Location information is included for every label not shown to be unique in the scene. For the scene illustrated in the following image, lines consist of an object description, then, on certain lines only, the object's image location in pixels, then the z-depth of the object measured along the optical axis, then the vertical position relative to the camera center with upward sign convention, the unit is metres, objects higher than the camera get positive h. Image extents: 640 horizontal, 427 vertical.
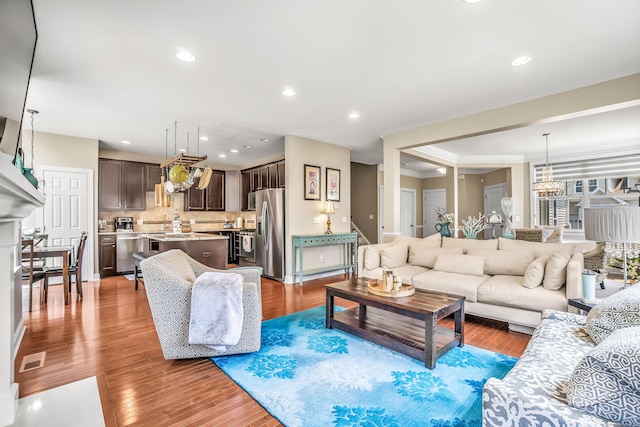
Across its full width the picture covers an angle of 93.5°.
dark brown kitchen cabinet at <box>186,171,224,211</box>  7.41 +0.54
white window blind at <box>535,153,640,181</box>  5.98 +1.00
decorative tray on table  2.70 -0.68
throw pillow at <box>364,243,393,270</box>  4.23 -0.58
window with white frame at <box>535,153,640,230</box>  6.01 +0.60
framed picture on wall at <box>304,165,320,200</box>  5.60 +0.65
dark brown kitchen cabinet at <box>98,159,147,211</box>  6.14 +0.70
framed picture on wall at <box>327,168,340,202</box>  6.03 +0.65
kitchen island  4.56 -0.45
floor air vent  2.37 -1.17
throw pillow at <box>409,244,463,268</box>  4.09 -0.53
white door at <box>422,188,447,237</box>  9.59 +0.33
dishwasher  6.02 -0.59
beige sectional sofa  2.91 -0.65
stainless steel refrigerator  5.51 -0.27
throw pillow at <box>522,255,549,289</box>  3.03 -0.59
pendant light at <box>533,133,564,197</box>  6.07 +0.61
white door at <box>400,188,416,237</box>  9.42 +0.17
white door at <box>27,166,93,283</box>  5.20 +0.17
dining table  3.79 -0.45
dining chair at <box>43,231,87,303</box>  4.09 -0.73
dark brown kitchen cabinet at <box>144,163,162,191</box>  6.70 +0.97
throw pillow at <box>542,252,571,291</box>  2.92 -0.56
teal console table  5.28 -0.54
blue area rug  1.77 -1.16
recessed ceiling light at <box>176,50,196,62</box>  2.65 +1.46
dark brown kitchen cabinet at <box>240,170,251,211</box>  7.62 +0.75
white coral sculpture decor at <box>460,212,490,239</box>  4.46 -0.20
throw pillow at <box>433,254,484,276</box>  3.62 -0.60
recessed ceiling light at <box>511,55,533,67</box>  2.77 +1.46
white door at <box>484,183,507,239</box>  8.30 +0.46
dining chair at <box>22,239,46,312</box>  3.63 -0.71
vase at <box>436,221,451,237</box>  4.64 -0.20
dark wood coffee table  2.33 -1.05
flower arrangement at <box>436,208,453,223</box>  4.80 -0.03
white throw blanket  2.36 -0.76
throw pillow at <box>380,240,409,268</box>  4.21 -0.55
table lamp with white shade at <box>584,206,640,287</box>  2.07 -0.07
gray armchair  2.38 -0.76
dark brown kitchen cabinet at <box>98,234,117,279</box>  5.83 -0.71
